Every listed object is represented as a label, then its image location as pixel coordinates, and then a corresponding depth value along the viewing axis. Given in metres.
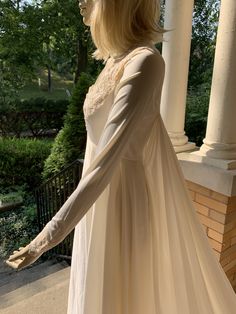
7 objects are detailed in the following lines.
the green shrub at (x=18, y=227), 4.13
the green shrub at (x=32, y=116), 7.55
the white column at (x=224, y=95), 1.61
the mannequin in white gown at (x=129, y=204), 0.94
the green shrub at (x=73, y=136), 4.24
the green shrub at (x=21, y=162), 5.40
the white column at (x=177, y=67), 1.92
